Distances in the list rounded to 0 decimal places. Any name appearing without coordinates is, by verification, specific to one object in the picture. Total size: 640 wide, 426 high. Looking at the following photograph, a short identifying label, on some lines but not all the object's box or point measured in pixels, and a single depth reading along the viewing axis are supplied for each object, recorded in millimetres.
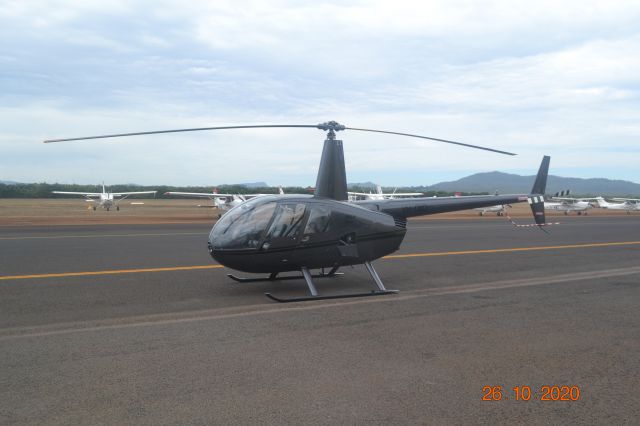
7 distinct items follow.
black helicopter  9258
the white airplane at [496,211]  45428
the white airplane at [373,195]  38003
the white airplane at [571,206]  48656
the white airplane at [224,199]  37016
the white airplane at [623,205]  52375
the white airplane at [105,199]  48719
